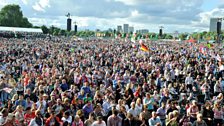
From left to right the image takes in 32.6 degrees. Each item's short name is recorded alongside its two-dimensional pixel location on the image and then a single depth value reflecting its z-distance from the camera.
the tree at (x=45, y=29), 129.57
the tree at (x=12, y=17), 134.62
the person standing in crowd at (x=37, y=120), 9.82
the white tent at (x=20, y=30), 91.59
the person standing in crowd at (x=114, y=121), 10.38
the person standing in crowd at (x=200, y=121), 10.43
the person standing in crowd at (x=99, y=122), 9.91
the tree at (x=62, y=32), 132.54
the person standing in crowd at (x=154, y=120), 10.66
